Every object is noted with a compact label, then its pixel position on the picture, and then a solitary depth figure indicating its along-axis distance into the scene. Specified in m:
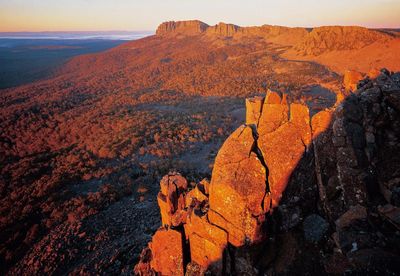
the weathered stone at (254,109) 10.34
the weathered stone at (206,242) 9.45
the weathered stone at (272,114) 9.80
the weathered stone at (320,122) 8.91
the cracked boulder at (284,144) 9.08
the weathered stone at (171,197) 13.41
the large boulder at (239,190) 9.00
